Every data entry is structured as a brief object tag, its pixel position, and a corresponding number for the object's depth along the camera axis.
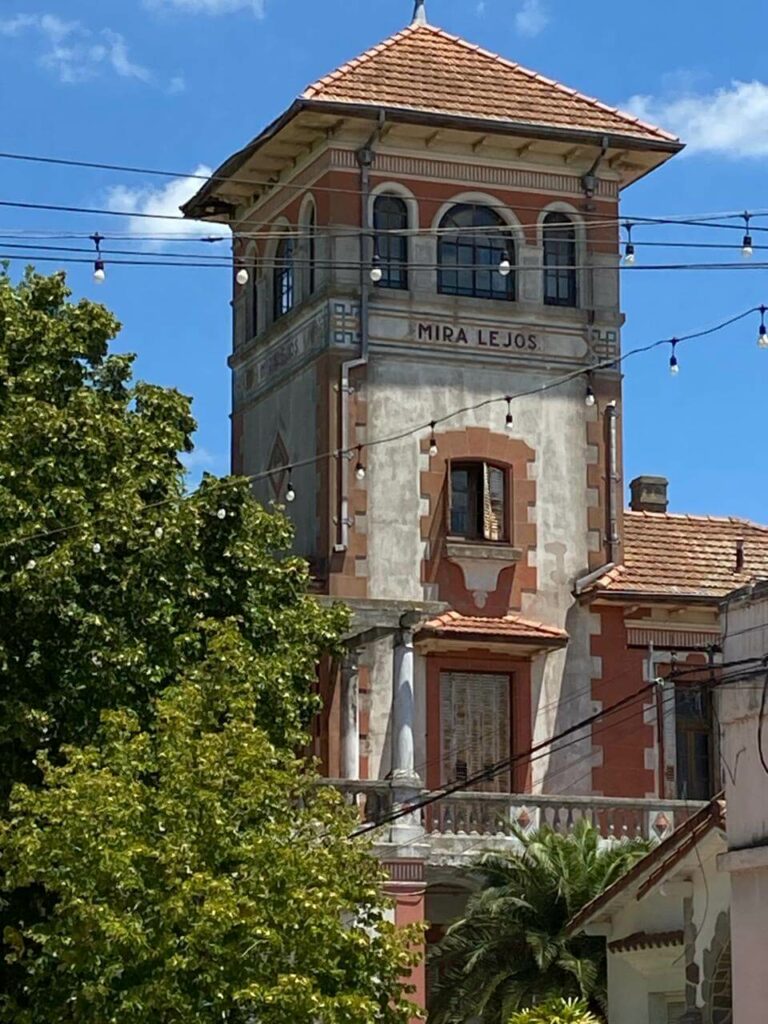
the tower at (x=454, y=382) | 41.09
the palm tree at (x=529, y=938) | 33.91
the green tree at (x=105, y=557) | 32.72
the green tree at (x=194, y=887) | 28.31
